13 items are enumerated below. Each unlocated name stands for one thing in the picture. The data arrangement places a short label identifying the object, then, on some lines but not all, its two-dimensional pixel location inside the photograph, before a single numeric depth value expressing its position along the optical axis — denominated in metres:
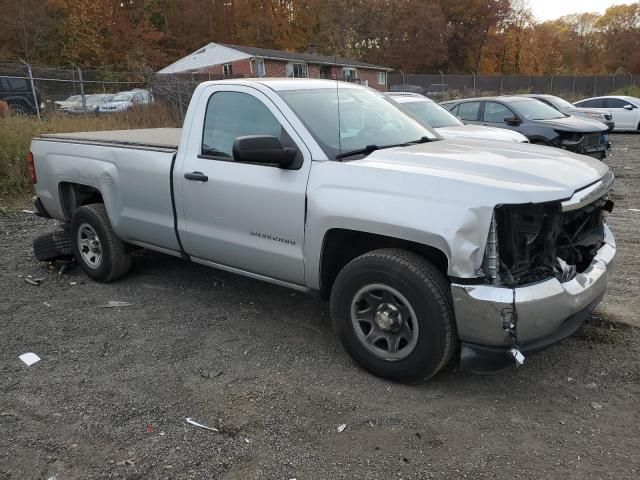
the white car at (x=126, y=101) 16.92
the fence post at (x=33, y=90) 16.37
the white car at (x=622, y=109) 20.11
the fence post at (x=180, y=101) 17.51
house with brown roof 42.91
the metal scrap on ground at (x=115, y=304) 5.00
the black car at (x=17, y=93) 16.38
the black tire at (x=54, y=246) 5.88
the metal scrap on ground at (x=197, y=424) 3.11
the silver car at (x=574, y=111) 15.72
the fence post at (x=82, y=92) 17.29
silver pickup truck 3.03
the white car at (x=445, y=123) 8.67
